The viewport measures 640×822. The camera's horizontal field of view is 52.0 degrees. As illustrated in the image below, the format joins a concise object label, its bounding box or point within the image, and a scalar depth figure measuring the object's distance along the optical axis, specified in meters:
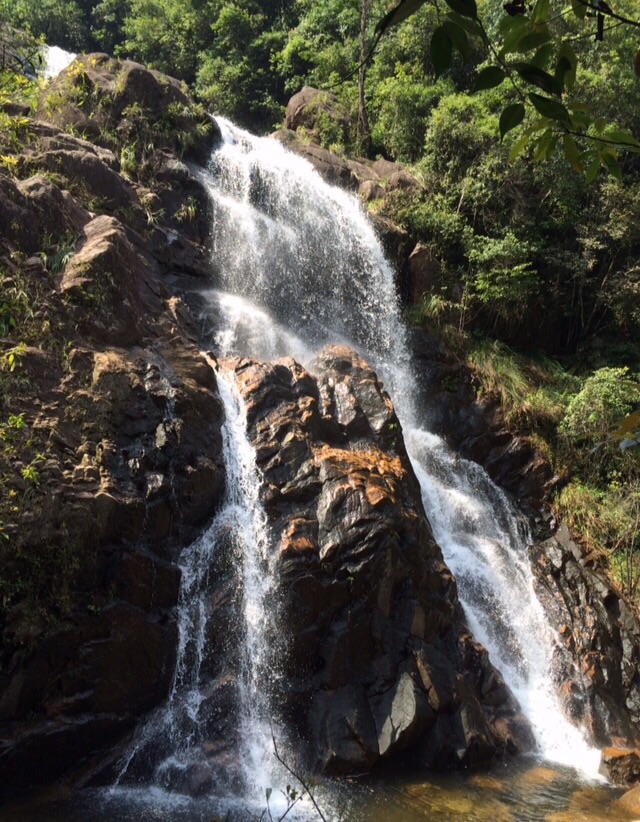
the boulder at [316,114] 19.74
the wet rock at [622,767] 7.79
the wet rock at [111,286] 9.23
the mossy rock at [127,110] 14.21
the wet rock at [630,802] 6.90
